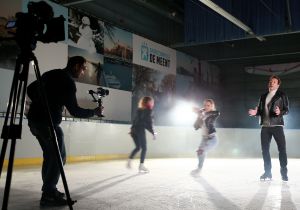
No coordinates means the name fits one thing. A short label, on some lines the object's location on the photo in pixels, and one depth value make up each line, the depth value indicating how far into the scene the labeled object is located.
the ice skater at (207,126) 4.53
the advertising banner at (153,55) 8.78
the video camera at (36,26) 1.72
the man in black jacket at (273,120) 3.60
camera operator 2.28
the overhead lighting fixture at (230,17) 6.80
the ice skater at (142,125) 4.55
